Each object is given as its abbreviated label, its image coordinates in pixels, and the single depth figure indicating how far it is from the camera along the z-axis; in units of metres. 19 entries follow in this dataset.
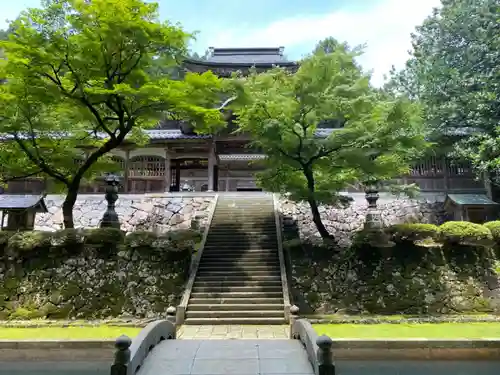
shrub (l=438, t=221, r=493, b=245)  12.36
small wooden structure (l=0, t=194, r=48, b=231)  14.08
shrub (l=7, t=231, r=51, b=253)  12.68
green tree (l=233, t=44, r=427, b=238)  12.82
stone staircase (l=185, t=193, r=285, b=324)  10.71
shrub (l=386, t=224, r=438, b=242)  12.85
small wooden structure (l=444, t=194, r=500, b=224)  17.06
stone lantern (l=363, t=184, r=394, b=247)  13.32
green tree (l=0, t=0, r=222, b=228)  11.47
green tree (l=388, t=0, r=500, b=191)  17.58
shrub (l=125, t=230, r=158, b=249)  13.23
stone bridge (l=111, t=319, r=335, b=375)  5.09
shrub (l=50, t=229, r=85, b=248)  12.91
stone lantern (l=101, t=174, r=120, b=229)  14.57
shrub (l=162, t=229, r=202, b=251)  13.49
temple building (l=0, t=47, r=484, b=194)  20.48
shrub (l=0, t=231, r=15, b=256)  12.94
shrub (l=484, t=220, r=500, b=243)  12.50
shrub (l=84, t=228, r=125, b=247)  12.97
